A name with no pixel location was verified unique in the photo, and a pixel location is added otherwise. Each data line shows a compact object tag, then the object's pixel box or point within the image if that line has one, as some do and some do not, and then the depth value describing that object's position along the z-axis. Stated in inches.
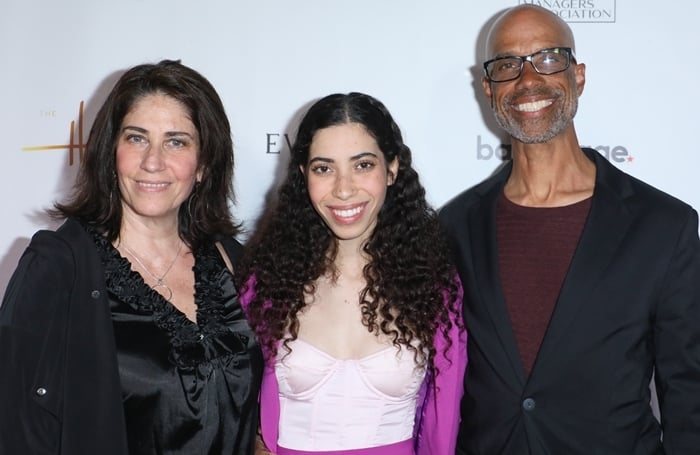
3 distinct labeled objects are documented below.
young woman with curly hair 86.0
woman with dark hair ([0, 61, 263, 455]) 71.8
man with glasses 79.6
